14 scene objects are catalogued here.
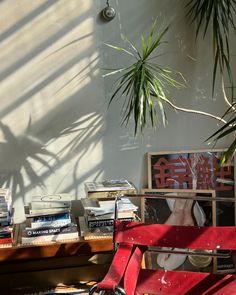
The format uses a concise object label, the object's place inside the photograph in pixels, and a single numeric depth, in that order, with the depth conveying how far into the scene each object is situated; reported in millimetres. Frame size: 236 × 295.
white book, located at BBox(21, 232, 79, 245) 2285
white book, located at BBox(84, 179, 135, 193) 2443
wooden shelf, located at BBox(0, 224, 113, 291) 2674
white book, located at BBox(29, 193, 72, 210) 2340
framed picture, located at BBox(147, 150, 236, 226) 2740
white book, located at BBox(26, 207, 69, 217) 2305
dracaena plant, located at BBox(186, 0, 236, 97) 2406
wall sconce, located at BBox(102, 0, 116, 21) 2555
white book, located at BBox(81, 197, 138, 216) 2361
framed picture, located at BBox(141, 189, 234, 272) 2771
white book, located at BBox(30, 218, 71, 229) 2303
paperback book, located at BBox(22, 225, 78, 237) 2295
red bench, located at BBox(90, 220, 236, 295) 1876
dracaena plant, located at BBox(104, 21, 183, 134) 2234
